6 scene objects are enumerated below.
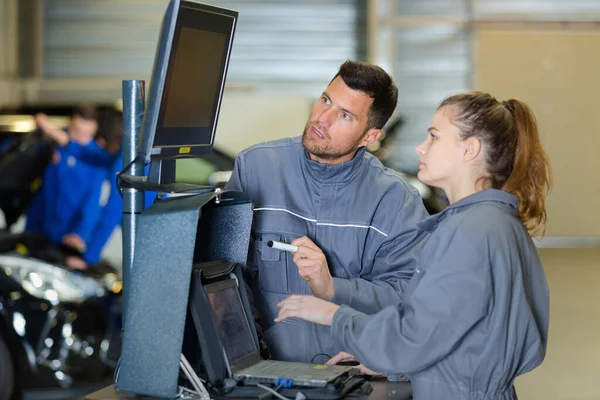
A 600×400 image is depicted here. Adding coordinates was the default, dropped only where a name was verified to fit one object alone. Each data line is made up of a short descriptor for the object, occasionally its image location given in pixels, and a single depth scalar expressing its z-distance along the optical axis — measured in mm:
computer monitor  1965
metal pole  2137
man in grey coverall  2568
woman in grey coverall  1850
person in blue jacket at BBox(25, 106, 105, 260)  5328
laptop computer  2029
